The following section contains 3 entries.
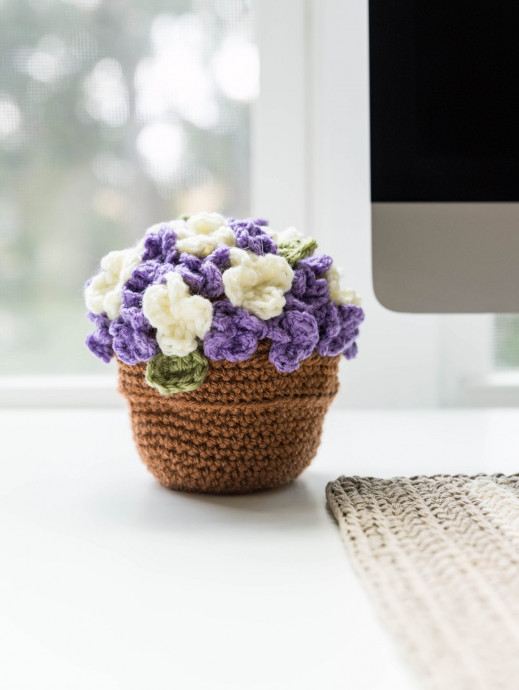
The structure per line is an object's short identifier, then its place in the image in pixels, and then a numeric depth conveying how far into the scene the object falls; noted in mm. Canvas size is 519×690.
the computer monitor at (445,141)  467
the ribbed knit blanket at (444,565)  219
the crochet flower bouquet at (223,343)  398
